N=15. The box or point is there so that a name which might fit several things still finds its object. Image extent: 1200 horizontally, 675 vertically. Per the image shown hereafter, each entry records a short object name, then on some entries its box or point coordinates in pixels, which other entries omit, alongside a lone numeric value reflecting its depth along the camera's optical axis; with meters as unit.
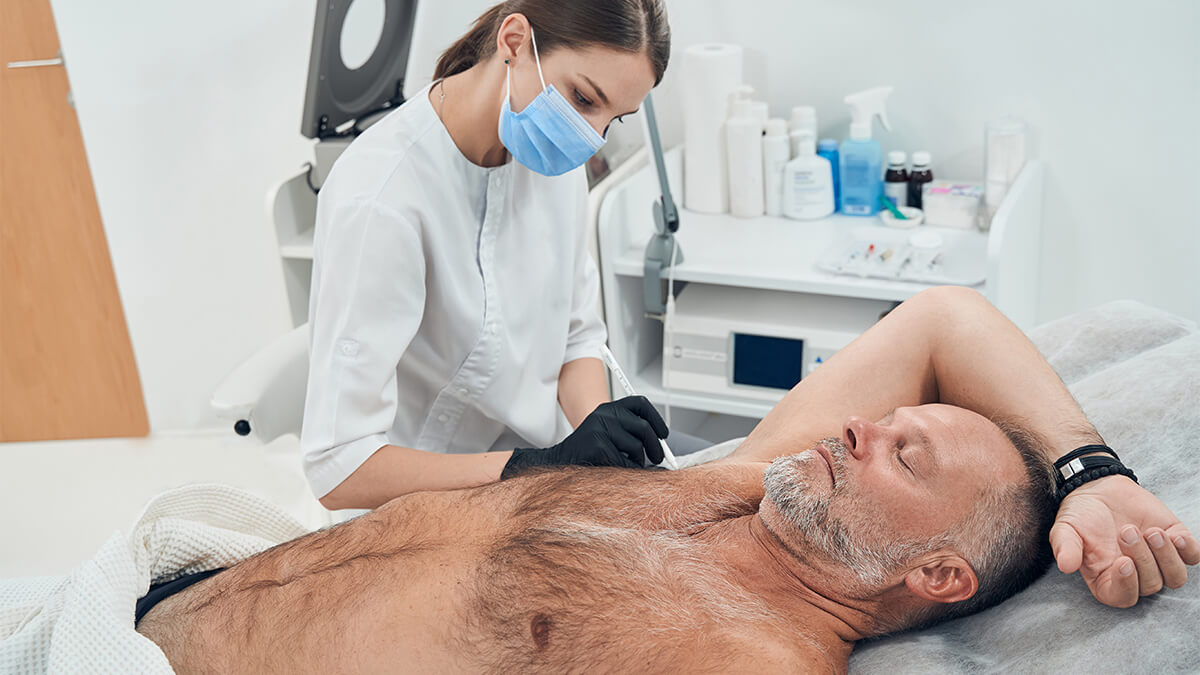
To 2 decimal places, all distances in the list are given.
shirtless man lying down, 0.96
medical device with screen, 1.85
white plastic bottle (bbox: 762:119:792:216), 2.03
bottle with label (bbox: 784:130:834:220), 2.02
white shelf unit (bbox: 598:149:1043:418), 1.75
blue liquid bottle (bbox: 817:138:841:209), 2.08
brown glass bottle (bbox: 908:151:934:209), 1.99
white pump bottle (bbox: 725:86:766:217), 2.01
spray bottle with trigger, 2.00
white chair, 1.60
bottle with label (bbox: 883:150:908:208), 2.04
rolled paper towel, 2.00
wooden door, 2.57
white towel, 0.98
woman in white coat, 1.23
